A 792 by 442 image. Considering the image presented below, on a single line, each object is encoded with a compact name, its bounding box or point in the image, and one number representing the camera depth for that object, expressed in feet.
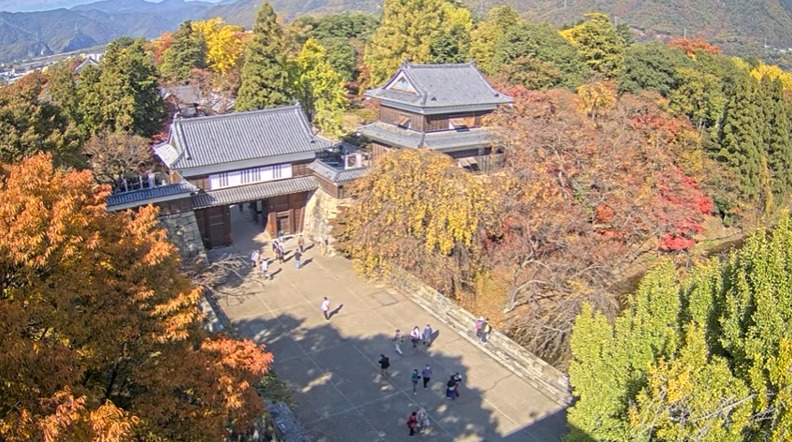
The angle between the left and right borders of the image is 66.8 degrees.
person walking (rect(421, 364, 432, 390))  63.67
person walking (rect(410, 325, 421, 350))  71.70
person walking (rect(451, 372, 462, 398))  62.44
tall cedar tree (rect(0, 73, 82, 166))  79.30
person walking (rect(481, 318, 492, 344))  72.23
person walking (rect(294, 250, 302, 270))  94.23
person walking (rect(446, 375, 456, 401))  62.18
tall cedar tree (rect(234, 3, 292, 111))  127.53
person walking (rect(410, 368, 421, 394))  63.08
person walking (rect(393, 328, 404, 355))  70.34
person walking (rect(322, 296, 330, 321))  78.12
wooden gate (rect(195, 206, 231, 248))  97.91
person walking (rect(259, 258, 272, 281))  90.53
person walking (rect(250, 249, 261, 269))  93.10
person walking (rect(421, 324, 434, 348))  72.49
